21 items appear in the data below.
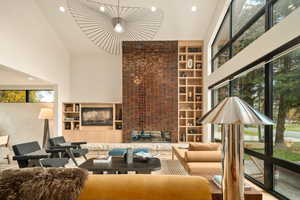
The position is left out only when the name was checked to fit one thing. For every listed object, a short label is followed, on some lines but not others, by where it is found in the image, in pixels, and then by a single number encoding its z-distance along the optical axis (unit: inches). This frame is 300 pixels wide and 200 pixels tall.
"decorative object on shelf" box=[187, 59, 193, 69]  298.5
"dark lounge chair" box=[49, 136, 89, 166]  174.9
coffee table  117.0
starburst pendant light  113.0
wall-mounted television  301.1
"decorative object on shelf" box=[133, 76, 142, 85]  290.7
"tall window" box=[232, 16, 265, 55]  137.4
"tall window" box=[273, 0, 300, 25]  106.7
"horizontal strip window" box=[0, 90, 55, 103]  291.9
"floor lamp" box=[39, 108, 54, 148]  250.8
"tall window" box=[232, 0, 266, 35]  146.2
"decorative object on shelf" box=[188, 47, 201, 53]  300.5
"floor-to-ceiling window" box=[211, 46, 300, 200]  104.3
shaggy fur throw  52.4
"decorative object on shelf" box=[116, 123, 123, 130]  302.7
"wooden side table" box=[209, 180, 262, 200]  59.7
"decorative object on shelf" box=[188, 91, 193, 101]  296.8
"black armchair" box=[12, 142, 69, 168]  134.5
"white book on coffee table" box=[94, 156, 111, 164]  122.4
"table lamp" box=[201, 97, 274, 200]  44.6
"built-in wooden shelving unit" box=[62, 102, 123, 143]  291.4
